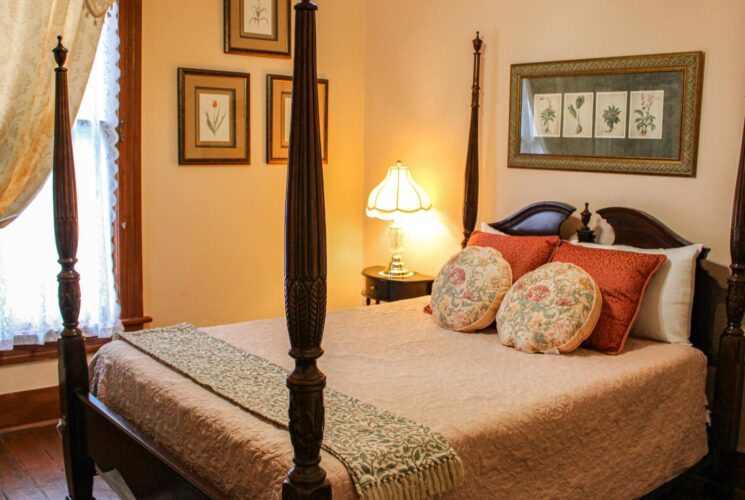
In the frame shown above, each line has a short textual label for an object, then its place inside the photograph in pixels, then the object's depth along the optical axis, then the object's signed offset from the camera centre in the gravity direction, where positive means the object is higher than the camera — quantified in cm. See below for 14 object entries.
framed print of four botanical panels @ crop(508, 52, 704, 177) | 343 +28
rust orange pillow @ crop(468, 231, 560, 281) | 357 -35
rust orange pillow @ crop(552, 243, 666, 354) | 311 -45
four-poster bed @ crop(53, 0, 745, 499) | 172 -67
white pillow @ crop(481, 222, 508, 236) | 403 -30
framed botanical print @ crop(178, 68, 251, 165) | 437 +28
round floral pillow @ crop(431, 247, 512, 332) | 338 -51
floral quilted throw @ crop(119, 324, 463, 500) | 204 -72
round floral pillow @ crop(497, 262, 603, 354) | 305 -54
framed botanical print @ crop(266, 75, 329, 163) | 467 +30
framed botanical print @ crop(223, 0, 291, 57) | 448 +80
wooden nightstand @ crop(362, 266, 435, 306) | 441 -65
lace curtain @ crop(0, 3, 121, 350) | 389 -38
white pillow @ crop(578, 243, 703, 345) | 321 -50
